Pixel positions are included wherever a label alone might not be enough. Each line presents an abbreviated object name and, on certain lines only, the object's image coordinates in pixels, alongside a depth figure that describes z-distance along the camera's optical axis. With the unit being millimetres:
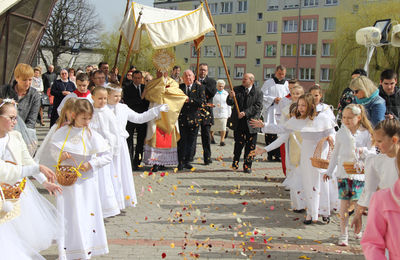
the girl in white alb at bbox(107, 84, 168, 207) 7797
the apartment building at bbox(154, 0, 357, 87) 64688
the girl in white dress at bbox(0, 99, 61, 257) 4621
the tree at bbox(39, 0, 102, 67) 45469
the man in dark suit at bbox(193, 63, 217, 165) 12164
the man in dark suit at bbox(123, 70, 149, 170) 11281
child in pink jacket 2846
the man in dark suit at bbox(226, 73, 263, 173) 11323
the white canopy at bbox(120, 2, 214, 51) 10945
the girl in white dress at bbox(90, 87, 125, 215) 6770
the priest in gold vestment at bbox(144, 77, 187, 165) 11180
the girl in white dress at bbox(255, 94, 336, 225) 7273
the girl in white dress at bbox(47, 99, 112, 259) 5418
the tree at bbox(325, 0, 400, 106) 34503
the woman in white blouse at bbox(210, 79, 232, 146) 16484
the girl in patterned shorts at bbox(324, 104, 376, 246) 6066
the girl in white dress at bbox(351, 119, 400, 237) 3887
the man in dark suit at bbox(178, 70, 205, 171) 11703
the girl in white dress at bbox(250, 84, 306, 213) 7883
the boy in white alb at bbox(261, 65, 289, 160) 12500
